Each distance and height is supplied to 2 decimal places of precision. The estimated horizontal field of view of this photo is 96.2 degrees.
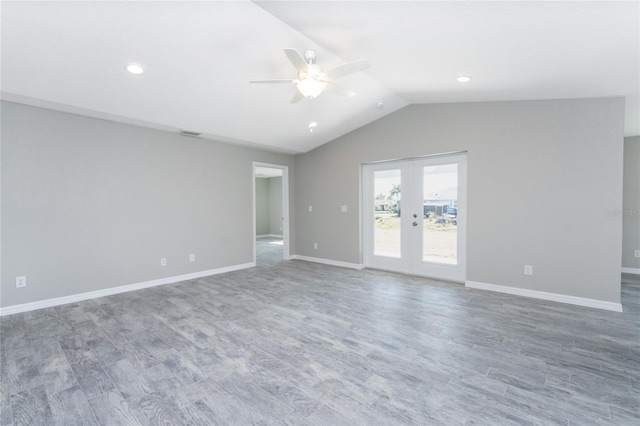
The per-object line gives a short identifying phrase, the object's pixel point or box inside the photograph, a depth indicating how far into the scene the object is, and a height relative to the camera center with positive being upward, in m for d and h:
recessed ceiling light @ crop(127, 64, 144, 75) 2.95 +1.46
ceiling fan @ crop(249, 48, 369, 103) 2.50 +1.21
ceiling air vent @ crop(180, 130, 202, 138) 4.70 +1.24
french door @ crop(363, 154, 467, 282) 4.66 -0.20
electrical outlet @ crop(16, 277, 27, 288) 3.47 -0.88
